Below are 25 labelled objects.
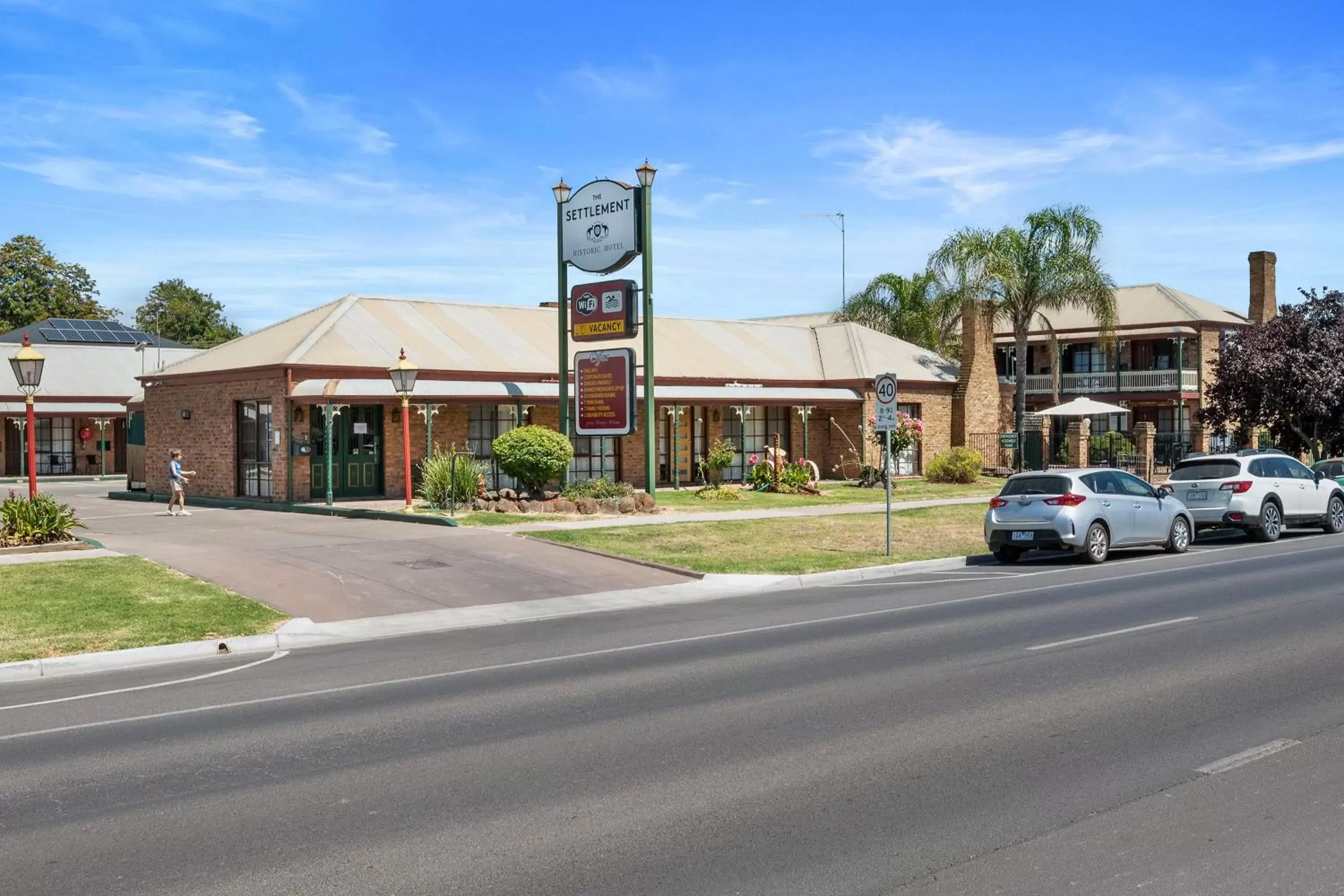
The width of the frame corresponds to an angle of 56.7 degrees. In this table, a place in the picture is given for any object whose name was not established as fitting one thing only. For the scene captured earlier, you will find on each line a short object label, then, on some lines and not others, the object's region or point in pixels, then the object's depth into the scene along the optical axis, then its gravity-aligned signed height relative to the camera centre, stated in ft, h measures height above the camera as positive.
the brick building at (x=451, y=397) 95.40 +3.31
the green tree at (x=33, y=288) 218.38 +27.61
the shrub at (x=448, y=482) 86.94 -3.10
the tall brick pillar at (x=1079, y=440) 128.16 -1.00
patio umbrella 132.98 +2.35
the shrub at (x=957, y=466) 123.95 -3.43
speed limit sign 66.13 +1.51
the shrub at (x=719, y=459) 106.83 -2.11
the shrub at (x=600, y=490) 90.27 -3.99
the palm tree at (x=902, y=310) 165.07 +16.62
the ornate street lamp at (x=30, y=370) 67.46 +3.93
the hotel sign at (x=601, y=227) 92.02 +15.72
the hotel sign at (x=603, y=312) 93.30 +9.42
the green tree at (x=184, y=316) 252.01 +25.76
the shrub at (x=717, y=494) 100.17 -4.83
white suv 75.31 -3.91
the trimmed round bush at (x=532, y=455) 88.89 -1.33
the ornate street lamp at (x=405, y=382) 84.89 +3.82
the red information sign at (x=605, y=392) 92.73 +3.29
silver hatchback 64.08 -4.44
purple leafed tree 117.50 +4.85
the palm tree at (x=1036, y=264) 140.46 +18.91
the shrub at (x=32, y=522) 62.44 -4.08
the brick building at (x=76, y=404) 148.15 +4.59
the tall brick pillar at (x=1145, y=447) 129.70 -1.79
